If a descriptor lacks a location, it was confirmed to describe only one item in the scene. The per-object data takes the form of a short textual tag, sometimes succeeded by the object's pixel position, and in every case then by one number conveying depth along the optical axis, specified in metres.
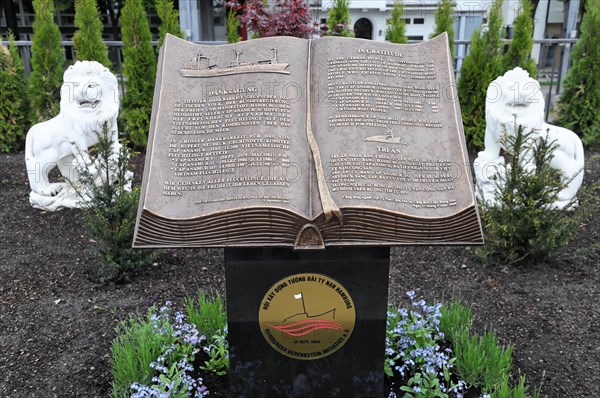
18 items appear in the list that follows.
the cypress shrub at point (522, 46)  8.24
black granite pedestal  2.91
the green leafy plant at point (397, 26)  8.68
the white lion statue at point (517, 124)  5.66
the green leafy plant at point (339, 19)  8.90
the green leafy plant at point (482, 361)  3.28
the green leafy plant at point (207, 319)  3.73
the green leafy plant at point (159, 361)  3.15
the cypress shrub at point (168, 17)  8.51
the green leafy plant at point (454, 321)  3.66
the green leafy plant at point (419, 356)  3.25
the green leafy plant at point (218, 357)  3.49
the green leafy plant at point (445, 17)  8.44
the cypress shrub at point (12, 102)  8.64
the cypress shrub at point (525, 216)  4.56
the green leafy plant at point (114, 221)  4.55
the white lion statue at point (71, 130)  5.86
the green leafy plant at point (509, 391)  2.96
